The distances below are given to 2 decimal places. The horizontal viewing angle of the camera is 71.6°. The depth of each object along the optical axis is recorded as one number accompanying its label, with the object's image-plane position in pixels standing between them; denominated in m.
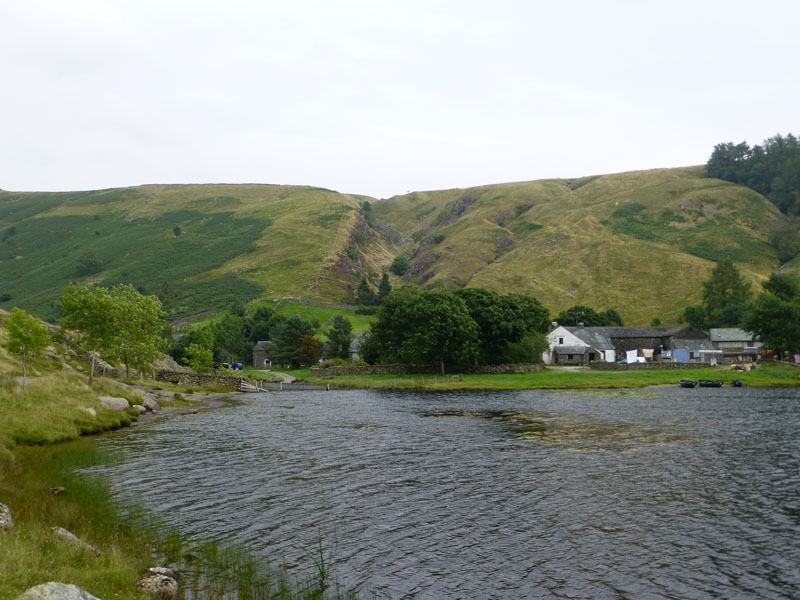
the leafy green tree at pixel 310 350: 132.62
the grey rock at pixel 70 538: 15.80
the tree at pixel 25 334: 54.38
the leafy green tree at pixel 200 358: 100.61
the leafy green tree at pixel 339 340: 134.19
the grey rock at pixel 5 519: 16.04
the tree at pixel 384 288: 194.16
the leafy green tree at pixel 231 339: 148.75
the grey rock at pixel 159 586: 13.89
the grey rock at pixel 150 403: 58.28
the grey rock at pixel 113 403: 49.83
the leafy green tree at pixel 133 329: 71.66
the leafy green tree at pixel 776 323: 104.00
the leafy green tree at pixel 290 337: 133.50
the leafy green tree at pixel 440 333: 95.39
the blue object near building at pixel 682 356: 138.75
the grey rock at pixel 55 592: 10.46
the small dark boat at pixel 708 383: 84.06
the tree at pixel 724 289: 165.62
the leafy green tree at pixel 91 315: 65.24
